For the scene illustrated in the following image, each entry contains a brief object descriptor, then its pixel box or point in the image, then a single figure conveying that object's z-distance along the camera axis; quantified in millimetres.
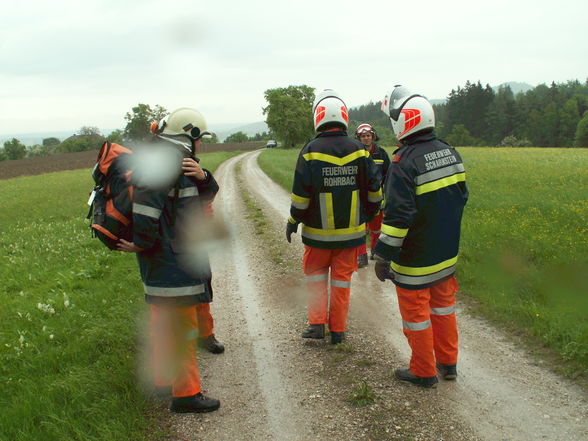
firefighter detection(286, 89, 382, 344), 4605
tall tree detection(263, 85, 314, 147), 75125
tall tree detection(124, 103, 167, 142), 48000
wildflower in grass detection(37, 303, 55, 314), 5824
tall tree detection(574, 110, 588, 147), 76625
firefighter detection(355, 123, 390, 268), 7646
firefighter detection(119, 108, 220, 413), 3330
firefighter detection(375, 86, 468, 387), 3748
